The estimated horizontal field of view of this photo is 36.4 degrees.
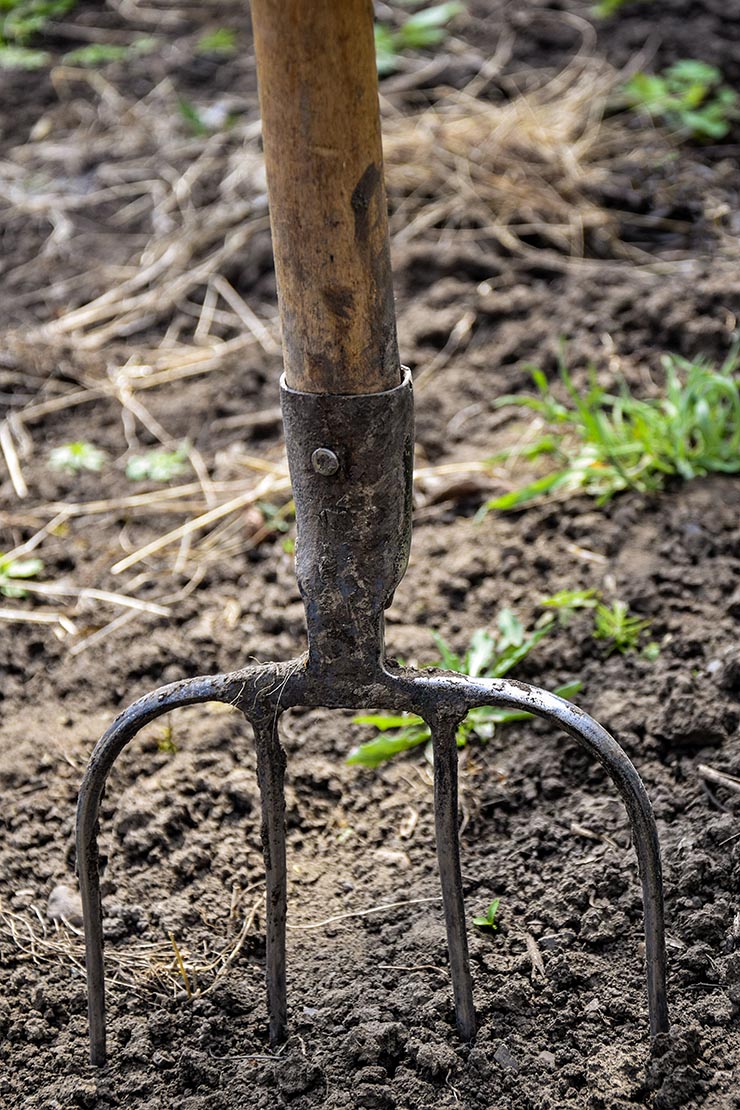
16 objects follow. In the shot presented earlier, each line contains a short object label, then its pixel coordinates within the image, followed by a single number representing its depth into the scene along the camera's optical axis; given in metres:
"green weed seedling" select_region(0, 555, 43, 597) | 2.51
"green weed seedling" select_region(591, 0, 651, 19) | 4.51
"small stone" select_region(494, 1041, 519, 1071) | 1.41
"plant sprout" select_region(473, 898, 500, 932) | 1.60
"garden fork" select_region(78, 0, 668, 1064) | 1.20
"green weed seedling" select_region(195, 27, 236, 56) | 4.96
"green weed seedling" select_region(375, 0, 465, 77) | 4.52
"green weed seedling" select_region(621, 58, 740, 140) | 3.80
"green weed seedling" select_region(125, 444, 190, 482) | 2.88
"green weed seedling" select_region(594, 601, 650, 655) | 2.04
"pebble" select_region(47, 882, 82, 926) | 1.74
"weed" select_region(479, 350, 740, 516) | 2.33
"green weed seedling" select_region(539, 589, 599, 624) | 2.13
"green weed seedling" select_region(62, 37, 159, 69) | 5.05
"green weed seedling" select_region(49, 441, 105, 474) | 2.94
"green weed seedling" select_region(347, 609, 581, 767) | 1.96
